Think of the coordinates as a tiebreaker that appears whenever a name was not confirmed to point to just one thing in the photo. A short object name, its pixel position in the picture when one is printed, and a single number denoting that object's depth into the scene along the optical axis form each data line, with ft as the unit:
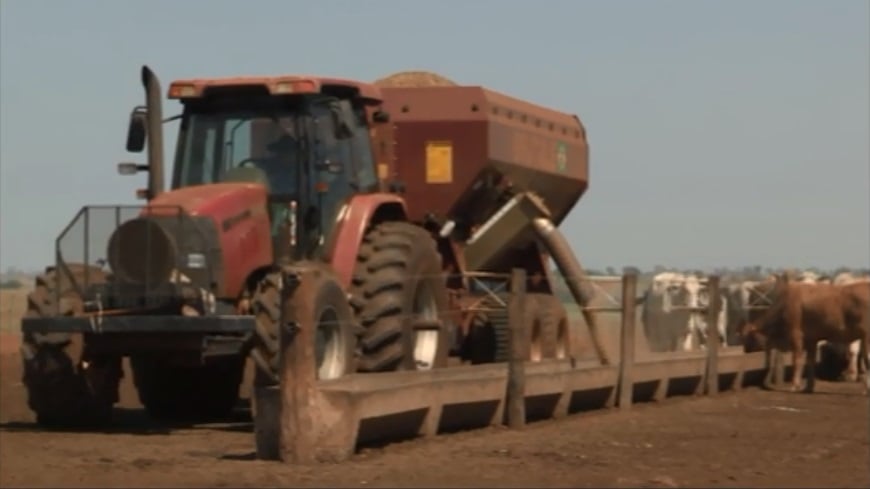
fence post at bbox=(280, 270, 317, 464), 44.91
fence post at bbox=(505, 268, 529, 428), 57.62
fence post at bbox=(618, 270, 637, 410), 67.26
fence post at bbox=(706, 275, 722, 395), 77.46
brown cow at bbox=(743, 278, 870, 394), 81.76
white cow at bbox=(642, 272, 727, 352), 95.55
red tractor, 55.06
